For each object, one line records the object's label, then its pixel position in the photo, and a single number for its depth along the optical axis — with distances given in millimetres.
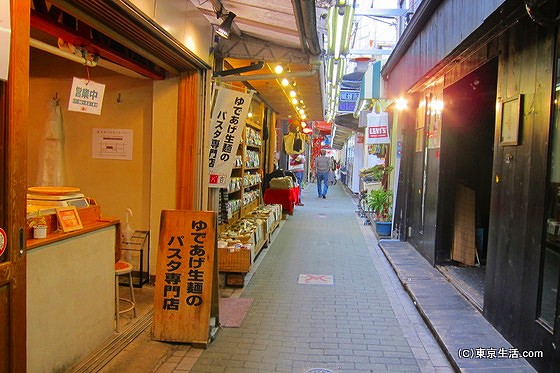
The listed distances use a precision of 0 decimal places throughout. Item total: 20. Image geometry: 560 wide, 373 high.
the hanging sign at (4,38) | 2273
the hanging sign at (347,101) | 19891
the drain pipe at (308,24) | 4198
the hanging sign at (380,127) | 10742
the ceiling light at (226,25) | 5008
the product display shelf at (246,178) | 8805
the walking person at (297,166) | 18109
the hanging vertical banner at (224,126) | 6059
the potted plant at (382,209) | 9914
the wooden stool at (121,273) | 4324
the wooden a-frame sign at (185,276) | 4164
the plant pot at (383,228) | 9867
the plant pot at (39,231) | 3189
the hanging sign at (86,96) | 3895
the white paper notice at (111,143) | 6008
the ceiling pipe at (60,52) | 3761
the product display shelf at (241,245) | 6008
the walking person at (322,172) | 18828
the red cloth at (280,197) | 12617
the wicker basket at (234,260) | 5984
